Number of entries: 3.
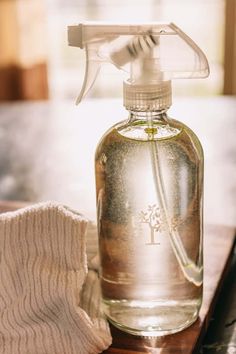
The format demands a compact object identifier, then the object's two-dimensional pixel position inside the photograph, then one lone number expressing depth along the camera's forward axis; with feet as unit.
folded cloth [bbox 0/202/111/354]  1.98
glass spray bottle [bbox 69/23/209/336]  2.02
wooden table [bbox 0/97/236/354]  2.08
